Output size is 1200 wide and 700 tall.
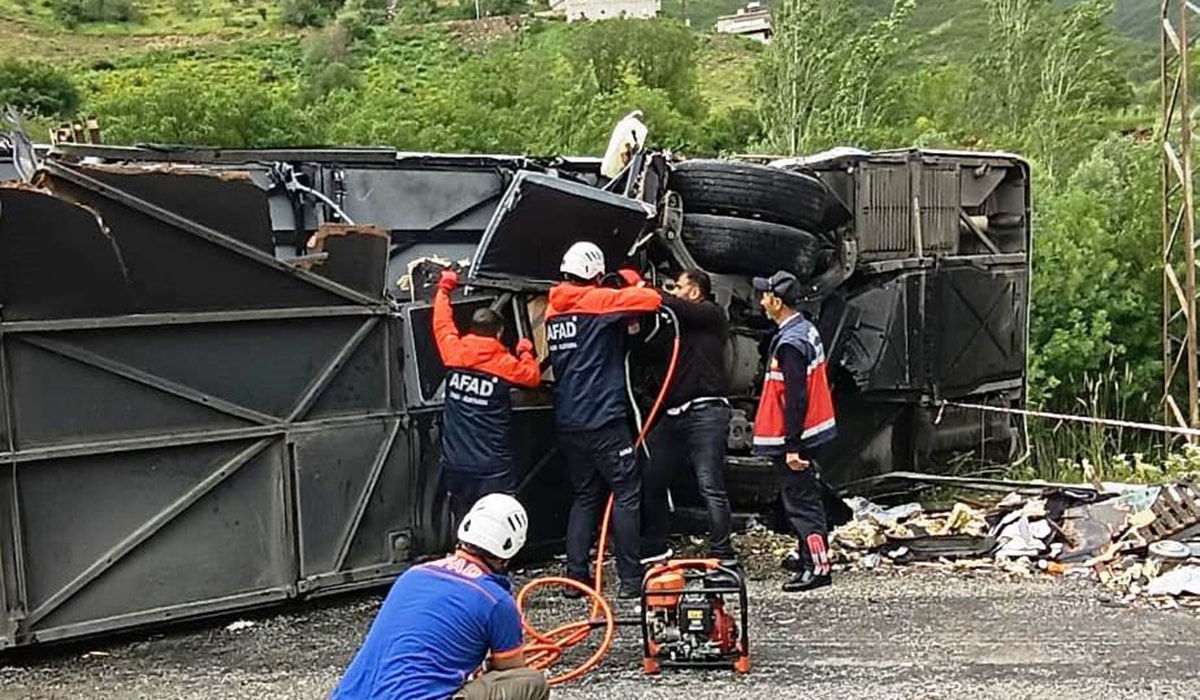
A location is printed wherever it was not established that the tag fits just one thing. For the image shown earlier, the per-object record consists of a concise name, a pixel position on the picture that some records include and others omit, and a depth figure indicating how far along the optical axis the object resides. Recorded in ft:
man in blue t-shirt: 11.95
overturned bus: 18.26
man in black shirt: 21.67
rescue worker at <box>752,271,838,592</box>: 21.27
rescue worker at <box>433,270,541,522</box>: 20.72
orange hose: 16.48
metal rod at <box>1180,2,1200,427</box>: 41.78
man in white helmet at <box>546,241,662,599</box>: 20.61
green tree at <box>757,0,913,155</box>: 108.27
